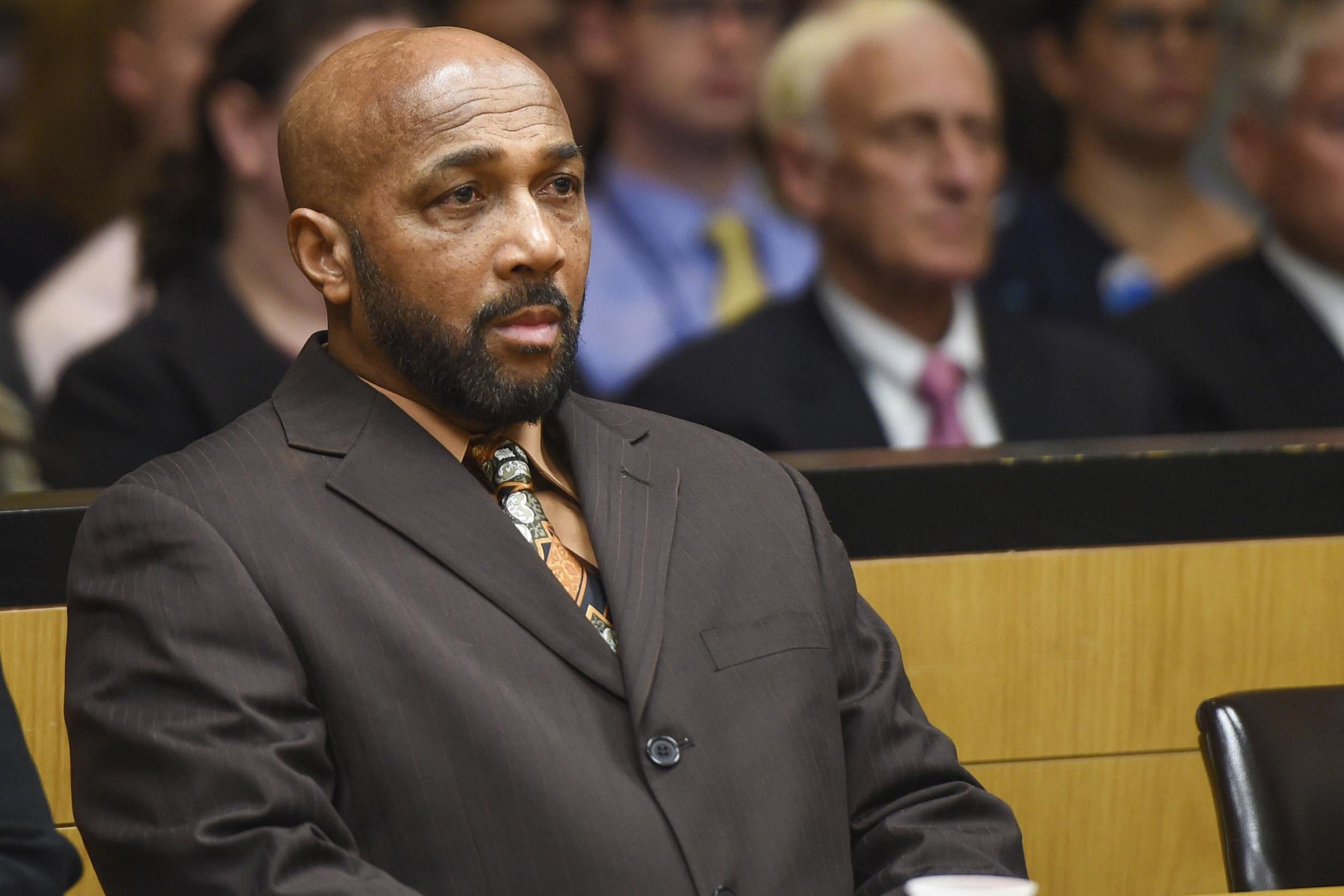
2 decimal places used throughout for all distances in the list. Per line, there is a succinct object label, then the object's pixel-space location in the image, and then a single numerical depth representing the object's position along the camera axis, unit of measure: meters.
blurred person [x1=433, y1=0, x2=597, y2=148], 8.68
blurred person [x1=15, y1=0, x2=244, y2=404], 7.39
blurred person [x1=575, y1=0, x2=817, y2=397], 8.32
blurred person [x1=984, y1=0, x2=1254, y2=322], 8.52
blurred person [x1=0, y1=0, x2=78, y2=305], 8.79
